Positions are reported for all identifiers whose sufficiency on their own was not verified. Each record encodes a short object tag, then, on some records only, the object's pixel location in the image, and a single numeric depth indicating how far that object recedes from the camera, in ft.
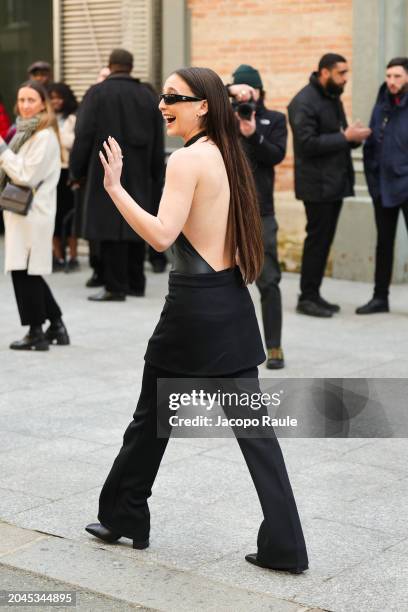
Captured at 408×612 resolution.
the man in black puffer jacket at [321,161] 33.30
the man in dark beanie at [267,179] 27.12
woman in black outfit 14.96
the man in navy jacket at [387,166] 33.79
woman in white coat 28.04
